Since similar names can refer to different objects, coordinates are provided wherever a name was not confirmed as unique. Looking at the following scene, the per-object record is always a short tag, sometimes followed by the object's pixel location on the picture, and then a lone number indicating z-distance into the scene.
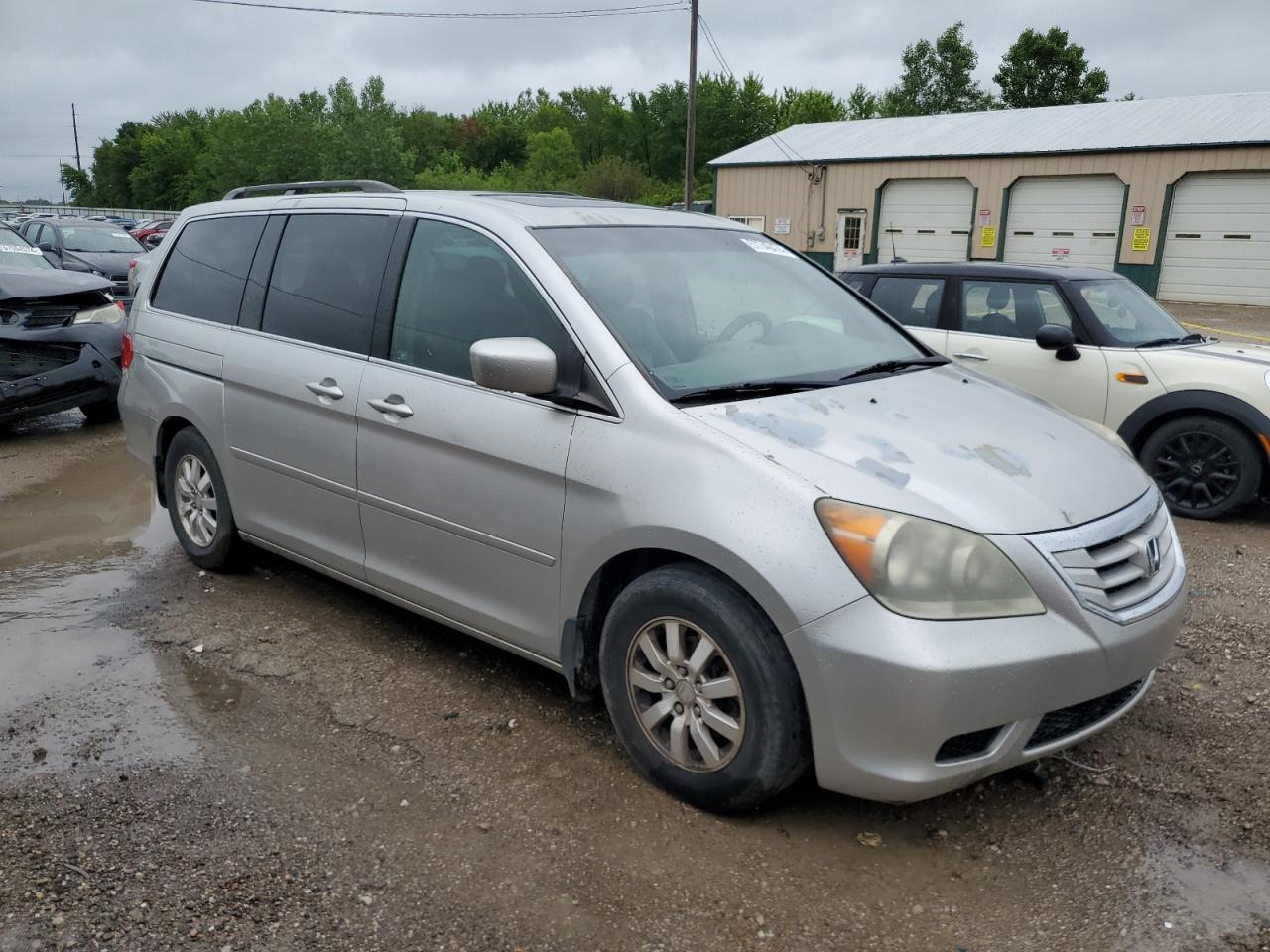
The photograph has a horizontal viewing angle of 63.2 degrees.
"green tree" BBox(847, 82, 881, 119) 75.81
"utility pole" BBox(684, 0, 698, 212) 28.50
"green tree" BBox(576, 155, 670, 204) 51.72
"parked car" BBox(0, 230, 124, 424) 8.12
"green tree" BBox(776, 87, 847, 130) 71.62
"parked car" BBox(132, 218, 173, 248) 34.47
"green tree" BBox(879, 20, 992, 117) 61.93
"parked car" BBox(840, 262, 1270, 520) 6.12
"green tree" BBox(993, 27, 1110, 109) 53.44
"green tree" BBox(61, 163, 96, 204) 111.62
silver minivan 2.62
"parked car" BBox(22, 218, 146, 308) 16.78
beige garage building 24.23
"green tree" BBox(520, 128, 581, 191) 64.62
